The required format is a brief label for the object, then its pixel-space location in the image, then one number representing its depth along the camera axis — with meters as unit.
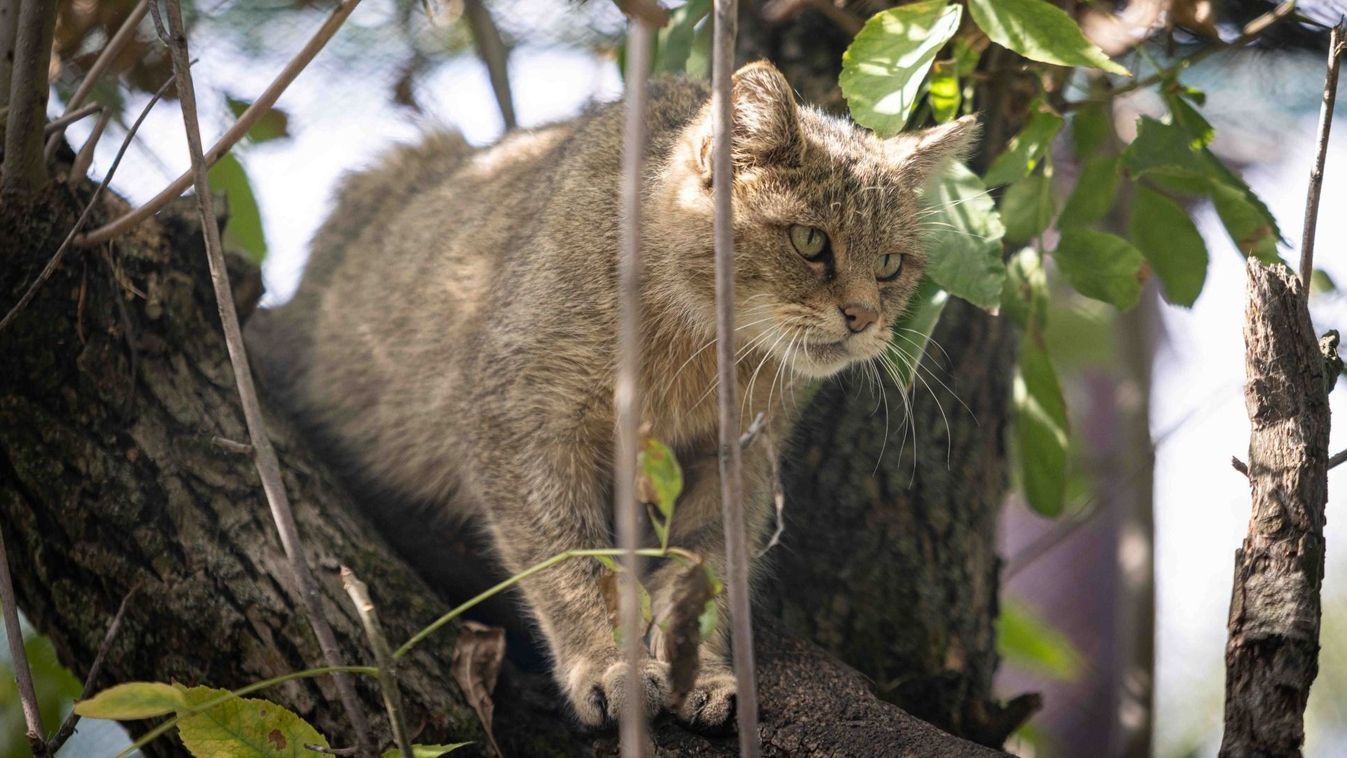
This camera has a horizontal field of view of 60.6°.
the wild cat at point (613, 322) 3.10
